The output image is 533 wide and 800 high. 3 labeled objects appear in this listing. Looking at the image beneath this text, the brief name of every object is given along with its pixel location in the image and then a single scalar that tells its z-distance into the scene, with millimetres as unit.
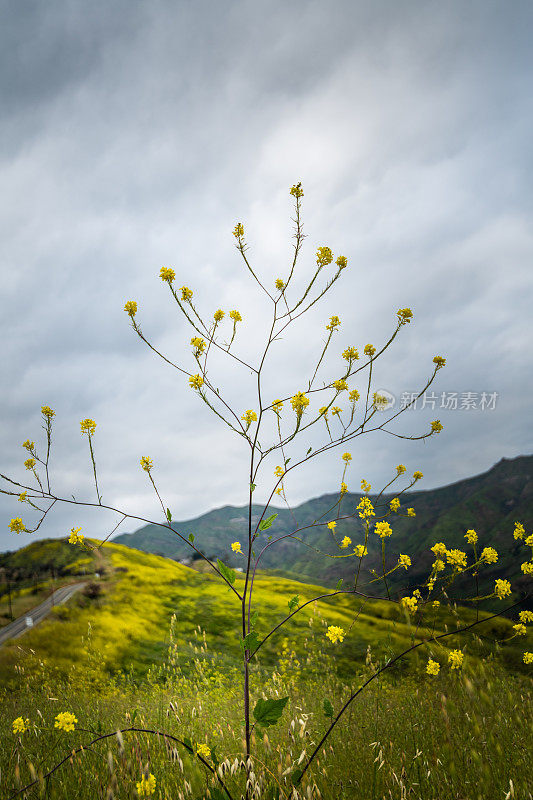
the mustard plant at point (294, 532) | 3299
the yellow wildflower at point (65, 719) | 3441
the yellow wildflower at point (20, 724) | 3627
